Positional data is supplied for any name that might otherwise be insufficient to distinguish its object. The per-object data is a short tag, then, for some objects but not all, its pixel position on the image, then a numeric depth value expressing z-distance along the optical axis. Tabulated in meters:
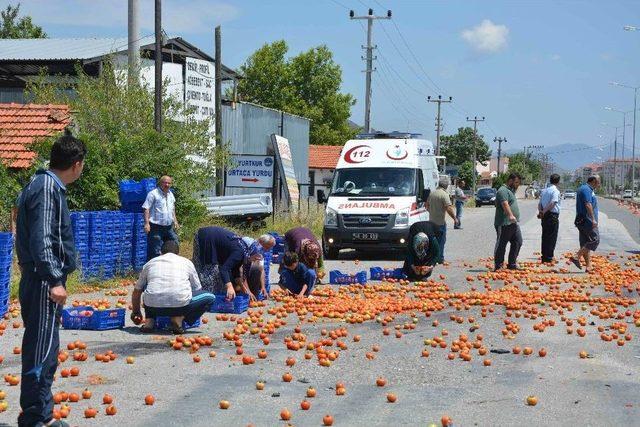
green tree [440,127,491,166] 126.75
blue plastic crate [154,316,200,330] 10.87
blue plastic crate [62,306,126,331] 10.91
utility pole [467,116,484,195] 109.01
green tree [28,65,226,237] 18.92
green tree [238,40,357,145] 70.31
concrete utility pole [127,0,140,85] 25.64
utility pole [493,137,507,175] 147.25
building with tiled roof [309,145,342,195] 76.62
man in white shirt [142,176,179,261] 16.55
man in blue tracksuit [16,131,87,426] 6.08
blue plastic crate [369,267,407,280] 17.30
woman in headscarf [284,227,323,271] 14.12
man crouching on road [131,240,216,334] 10.46
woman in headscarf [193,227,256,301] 12.16
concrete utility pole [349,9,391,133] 50.31
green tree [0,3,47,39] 61.00
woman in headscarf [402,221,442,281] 16.95
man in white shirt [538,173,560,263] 19.81
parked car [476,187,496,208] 77.25
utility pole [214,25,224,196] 30.78
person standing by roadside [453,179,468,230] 37.82
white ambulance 21.52
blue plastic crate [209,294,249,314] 12.35
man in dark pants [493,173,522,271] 18.50
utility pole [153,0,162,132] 23.55
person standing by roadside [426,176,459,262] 20.16
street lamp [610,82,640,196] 98.66
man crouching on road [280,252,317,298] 13.92
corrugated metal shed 37.75
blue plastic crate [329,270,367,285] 16.44
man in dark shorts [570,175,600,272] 18.62
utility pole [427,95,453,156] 89.61
